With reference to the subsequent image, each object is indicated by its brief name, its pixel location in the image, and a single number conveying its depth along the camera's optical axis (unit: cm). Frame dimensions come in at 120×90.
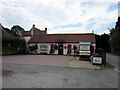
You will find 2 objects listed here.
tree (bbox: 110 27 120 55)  2198
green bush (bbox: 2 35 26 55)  1489
